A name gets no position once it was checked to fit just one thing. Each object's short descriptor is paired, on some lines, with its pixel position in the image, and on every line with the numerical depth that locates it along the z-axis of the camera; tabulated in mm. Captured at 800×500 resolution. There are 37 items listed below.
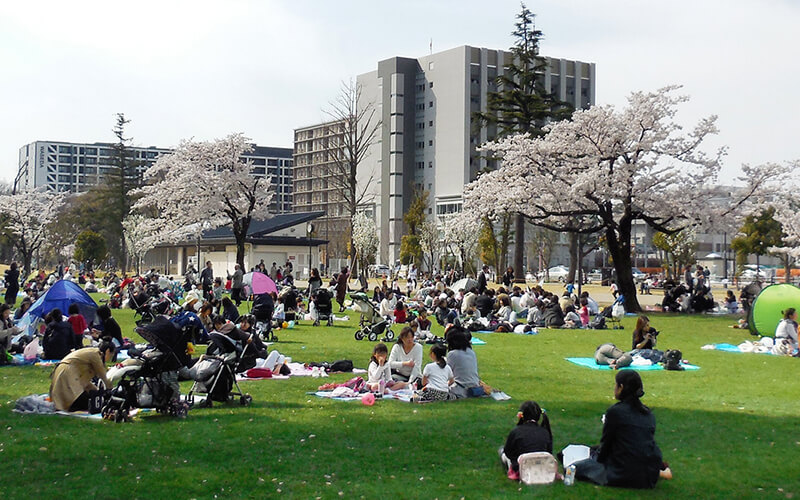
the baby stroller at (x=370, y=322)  18781
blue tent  17359
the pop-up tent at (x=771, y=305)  19156
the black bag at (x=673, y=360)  14133
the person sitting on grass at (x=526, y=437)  6922
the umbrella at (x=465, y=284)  29584
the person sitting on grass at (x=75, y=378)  9562
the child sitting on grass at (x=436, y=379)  10602
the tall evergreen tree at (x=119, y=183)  71875
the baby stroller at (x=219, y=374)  10180
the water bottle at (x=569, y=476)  6734
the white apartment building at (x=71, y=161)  155500
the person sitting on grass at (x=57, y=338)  14195
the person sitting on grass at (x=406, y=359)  11656
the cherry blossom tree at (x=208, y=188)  41344
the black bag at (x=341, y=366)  13406
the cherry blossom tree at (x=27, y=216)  59488
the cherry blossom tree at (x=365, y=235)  73312
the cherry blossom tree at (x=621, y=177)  28000
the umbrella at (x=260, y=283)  23062
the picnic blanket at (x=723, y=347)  17891
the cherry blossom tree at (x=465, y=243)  62281
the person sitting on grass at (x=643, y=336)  15430
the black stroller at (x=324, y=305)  23172
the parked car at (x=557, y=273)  67538
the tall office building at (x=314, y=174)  110250
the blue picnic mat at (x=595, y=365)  14380
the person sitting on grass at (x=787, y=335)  16328
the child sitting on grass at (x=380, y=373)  11180
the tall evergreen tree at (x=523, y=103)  41688
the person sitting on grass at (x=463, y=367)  10828
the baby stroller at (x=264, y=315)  18297
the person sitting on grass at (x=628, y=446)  6648
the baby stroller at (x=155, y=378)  9227
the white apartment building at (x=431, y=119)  89438
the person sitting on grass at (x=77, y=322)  14742
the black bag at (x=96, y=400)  9484
